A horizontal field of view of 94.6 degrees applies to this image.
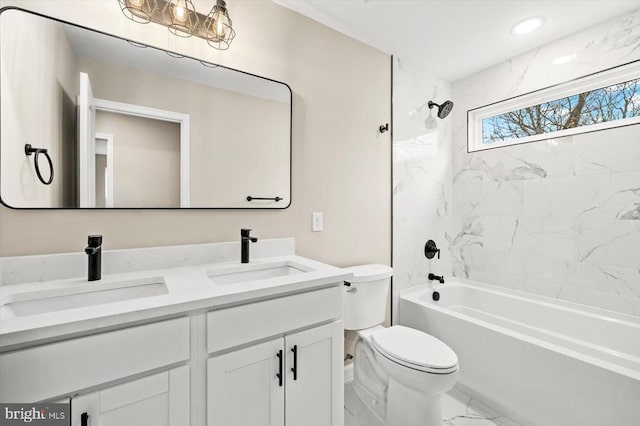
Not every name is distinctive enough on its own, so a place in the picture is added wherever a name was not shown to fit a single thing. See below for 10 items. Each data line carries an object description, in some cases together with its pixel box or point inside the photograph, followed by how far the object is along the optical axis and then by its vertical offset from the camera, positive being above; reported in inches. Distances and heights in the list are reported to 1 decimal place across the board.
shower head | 95.7 +34.0
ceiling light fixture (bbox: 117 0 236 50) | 51.8 +35.6
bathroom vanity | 30.4 -16.7
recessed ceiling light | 75.2 +48.9
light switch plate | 74.7 -2.9
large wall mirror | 43.9 +15.1
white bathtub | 54.7 -32.7
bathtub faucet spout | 97.0 -22.2
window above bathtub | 75.2 +30.2
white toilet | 56.3 -30.2
